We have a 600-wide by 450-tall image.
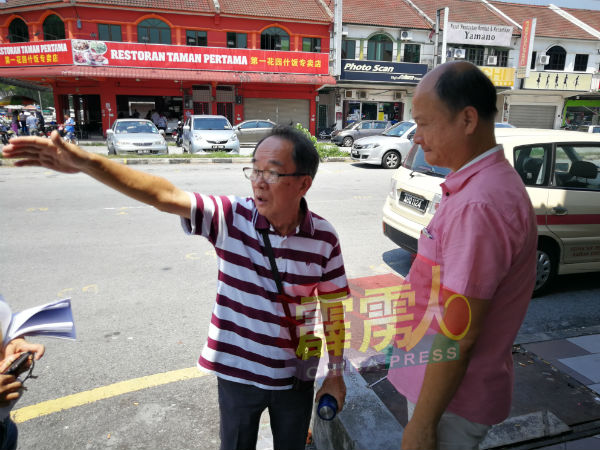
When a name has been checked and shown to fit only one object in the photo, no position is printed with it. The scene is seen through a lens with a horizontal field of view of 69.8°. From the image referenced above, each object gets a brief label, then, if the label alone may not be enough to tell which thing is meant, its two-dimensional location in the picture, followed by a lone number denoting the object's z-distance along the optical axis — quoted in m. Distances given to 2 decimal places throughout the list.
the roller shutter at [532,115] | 30.16
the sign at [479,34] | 26.42
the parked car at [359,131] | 20.67
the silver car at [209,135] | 14.38
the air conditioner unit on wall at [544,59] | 27.67
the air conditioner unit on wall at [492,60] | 27.12
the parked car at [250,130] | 19.72
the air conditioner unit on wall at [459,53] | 26.67
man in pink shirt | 1.18
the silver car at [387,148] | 12.79
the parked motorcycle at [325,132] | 25.38
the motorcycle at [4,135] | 17.57
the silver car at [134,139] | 13.26
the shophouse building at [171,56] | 20.69
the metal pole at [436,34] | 22.32
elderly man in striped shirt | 1.55
